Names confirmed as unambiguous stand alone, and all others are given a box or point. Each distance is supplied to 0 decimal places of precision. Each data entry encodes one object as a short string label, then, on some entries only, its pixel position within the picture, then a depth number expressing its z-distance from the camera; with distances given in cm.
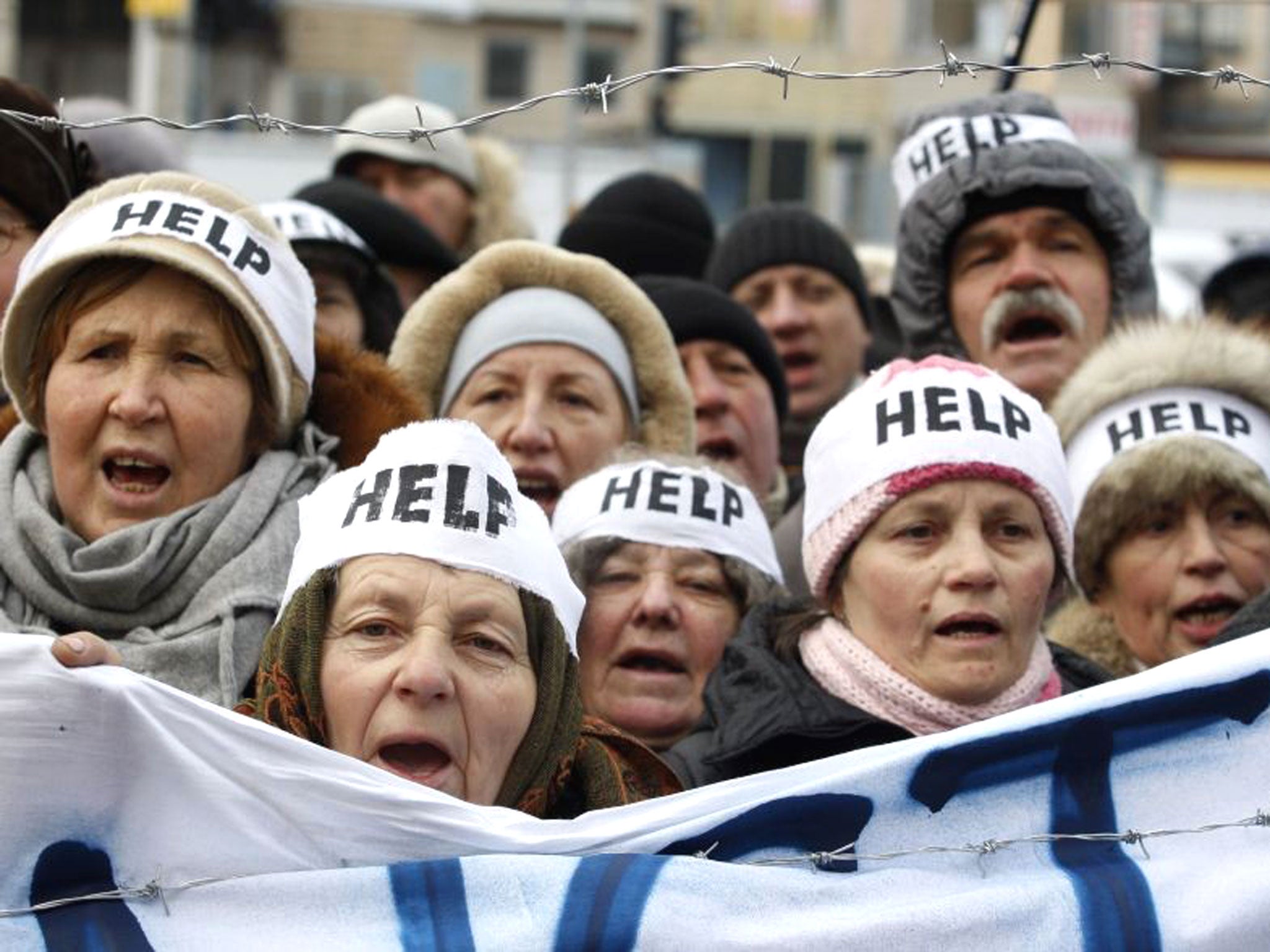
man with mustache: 490
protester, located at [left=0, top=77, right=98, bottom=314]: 397
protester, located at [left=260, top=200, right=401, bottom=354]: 495
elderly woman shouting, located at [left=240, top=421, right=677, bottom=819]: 295
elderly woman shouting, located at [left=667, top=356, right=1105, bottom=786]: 336
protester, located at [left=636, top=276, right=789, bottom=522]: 498
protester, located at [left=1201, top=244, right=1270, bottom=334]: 571
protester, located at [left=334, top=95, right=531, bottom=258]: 632
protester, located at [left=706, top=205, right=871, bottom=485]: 572
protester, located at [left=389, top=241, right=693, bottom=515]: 440
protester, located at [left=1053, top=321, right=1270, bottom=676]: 408
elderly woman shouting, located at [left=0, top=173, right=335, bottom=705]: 328
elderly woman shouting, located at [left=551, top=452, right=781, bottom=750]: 393
